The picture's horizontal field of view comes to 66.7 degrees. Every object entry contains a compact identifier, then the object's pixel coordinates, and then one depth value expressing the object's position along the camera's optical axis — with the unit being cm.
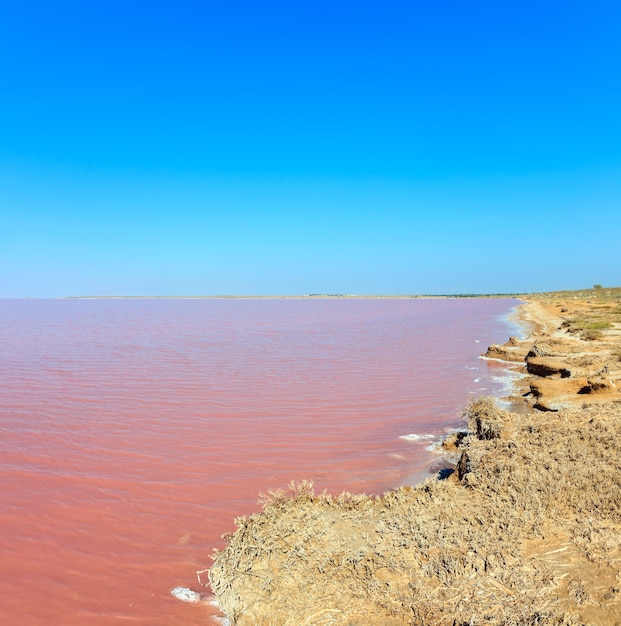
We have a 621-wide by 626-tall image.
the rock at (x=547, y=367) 1081
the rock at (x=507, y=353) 1536
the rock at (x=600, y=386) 776
